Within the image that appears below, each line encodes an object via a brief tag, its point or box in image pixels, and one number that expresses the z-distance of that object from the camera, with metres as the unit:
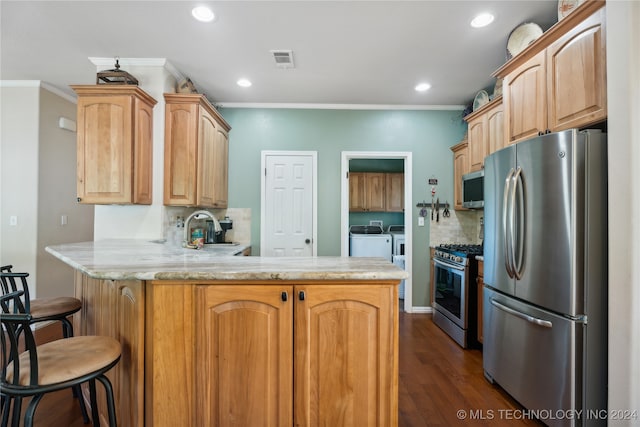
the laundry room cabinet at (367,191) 5.91
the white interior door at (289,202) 3.83
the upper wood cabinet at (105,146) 2.50
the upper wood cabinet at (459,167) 3.53
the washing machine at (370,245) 5.02
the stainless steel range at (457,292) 2.82
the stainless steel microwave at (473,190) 3.07
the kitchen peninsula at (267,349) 1.30
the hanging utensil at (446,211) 3.83
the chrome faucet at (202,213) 2.21
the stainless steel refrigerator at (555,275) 1.54
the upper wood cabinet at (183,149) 2.83
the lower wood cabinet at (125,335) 1.32
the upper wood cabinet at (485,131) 2.79
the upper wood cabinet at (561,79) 1.59
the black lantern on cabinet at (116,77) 2.53
